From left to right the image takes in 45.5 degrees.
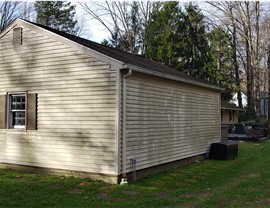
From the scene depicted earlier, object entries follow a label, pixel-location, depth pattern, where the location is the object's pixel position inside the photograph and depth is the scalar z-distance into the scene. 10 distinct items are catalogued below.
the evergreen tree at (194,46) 31.83
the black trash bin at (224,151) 12.78
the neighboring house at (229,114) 29.12
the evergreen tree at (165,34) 31.61
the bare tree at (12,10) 30.39
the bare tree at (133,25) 33.81
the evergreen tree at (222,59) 31.61
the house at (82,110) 8.23
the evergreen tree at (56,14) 31.03
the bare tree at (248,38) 29.70
